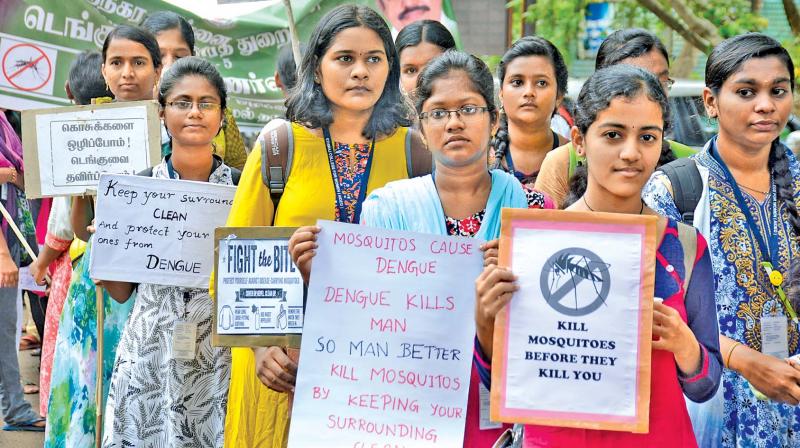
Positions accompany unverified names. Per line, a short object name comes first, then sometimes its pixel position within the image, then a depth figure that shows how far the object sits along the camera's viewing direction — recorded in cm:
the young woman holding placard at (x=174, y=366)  494
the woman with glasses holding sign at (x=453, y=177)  351
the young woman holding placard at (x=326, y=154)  408
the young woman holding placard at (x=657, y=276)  298
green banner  888
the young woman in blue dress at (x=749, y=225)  388
